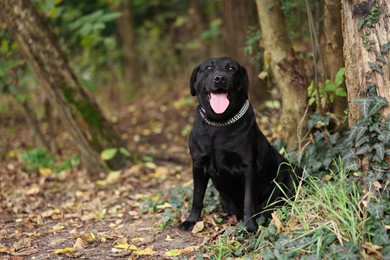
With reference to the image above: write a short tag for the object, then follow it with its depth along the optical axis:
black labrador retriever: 4.23
